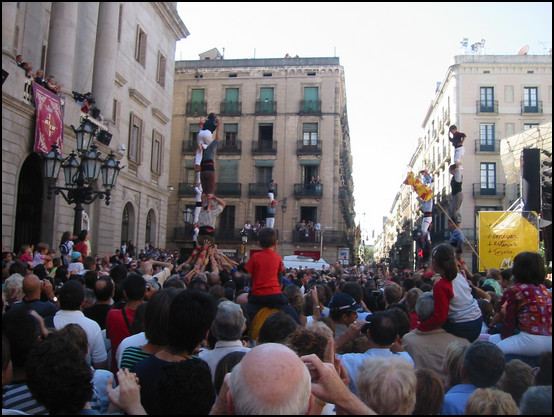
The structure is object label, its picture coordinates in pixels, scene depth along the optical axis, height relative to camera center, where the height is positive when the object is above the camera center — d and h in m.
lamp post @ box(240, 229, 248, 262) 30.10 +0.69
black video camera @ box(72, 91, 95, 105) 20.09 +5.65
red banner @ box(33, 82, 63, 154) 16.94 +4.10
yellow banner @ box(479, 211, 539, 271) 14.70 +0.58
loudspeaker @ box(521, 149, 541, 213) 15.99 +2.47
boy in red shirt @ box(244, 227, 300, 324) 6.00 -0.34
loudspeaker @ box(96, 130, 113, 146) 22.20 +4.57
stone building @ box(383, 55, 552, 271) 40.56 +11.70
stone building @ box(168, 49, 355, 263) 41.53 +8.37
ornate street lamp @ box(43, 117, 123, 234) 12.06 +1.73
